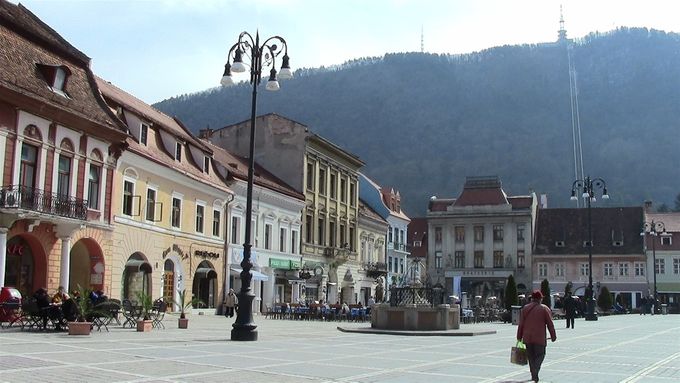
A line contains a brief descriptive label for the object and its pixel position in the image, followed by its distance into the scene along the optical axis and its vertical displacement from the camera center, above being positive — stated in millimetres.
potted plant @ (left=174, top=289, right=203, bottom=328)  24628 -673
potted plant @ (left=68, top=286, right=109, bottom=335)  19281 -347
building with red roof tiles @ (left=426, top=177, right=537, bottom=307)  82750 +7003
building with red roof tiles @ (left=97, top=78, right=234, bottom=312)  31219 +3913
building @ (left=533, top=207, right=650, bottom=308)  79000 +5428
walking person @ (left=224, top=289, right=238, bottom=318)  37281 -137
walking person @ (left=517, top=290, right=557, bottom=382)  12375 -467
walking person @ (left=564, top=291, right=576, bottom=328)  33250 -183
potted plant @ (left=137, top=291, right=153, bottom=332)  22047 -457
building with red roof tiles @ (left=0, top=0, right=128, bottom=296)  24047 +4560
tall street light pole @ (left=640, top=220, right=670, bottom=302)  58431 +7083
